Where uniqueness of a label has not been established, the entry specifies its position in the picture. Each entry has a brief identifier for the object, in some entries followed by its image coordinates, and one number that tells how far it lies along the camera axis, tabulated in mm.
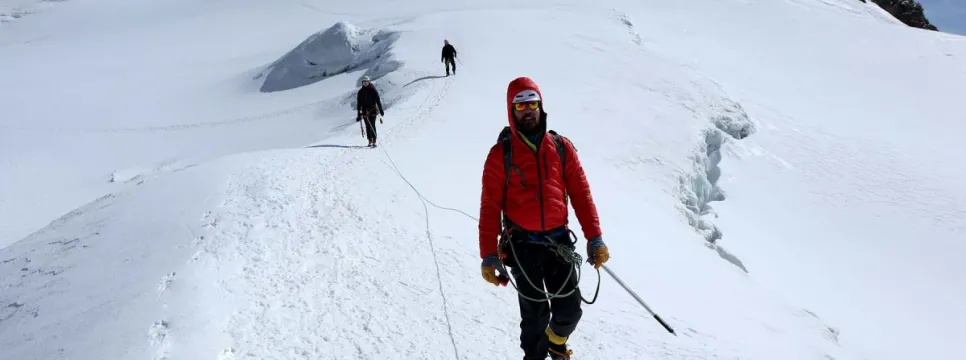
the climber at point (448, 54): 21938
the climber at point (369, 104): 13248
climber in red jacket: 4105
